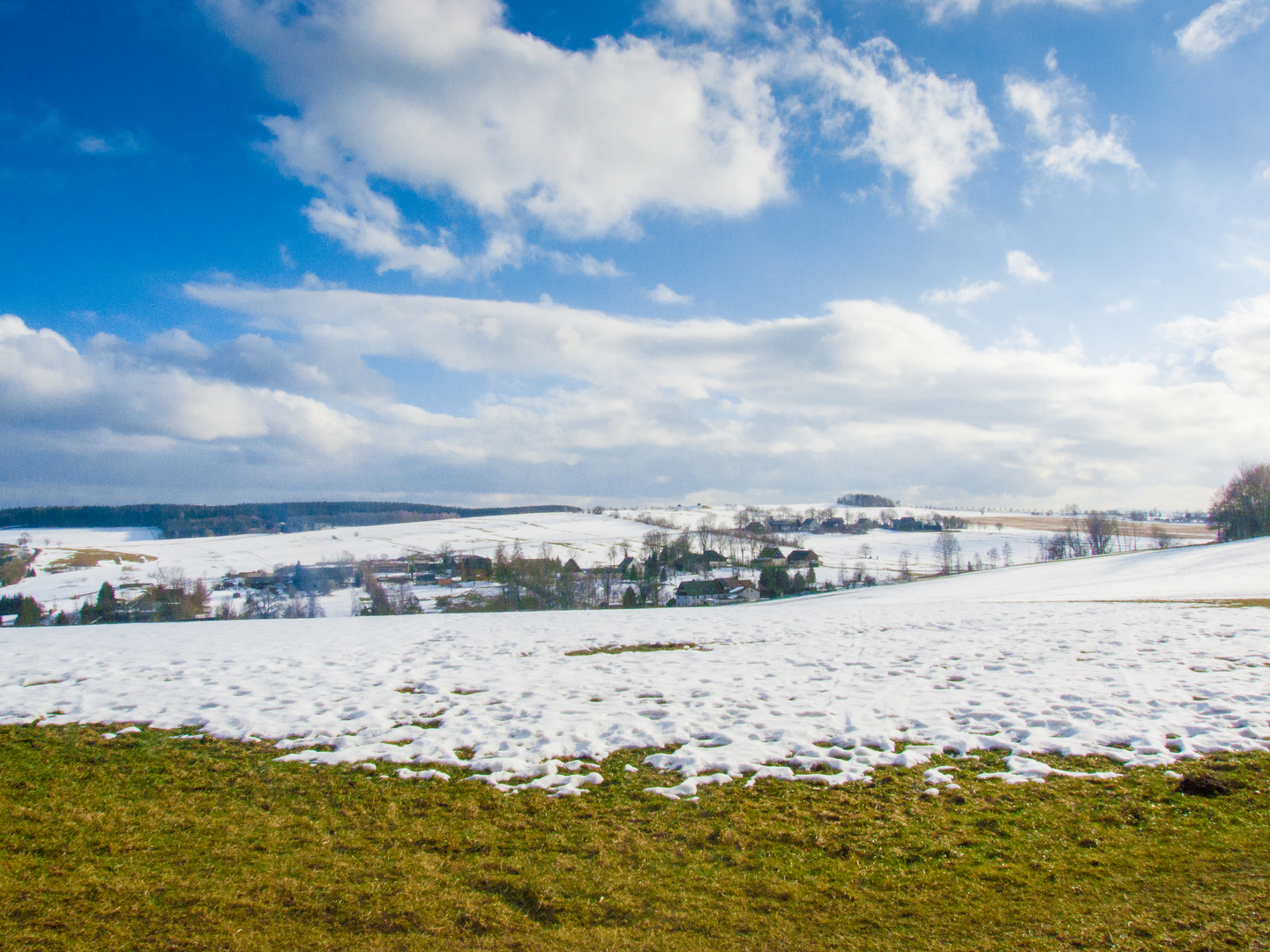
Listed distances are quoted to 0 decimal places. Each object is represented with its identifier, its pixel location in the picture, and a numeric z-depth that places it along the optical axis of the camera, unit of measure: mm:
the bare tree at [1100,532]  97875
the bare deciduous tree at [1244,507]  68938
